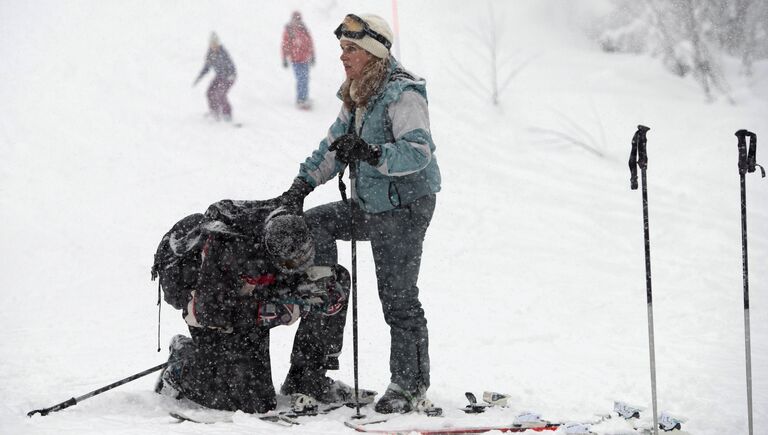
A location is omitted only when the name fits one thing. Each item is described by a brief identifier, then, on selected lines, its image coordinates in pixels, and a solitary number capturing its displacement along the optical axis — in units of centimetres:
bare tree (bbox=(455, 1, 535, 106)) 3089
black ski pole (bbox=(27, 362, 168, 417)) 829
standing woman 847
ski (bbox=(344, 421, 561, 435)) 790
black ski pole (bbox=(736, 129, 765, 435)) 759
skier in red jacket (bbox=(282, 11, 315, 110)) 2844
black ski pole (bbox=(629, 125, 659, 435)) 752
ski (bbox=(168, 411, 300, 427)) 804
